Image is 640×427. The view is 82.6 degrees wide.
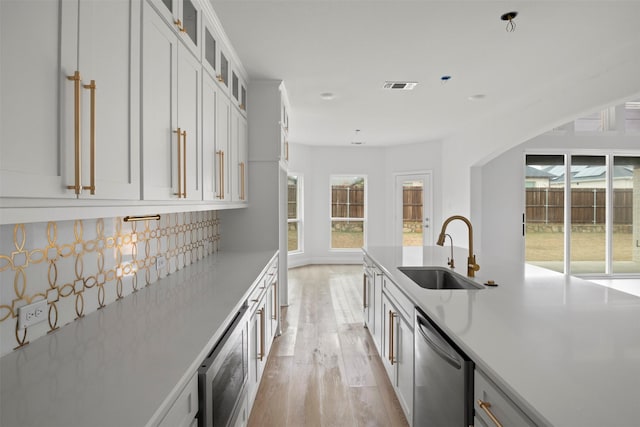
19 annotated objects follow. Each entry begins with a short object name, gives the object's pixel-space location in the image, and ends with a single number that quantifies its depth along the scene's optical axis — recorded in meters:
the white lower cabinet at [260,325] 2.21
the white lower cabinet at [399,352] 2.03
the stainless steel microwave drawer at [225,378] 1.22
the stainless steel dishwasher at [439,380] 1.26
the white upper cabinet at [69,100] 0.84
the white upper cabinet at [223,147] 2.65
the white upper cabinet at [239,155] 3.15
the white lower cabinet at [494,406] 0.98
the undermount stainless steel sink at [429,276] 2.66
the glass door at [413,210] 7.72
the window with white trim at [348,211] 8.26
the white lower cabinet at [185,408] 1.00
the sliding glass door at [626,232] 6.43
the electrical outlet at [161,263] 2.25
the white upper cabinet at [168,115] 1.51
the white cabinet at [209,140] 2.32
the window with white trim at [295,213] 7.73
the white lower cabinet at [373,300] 3.01
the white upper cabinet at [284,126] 3.94
